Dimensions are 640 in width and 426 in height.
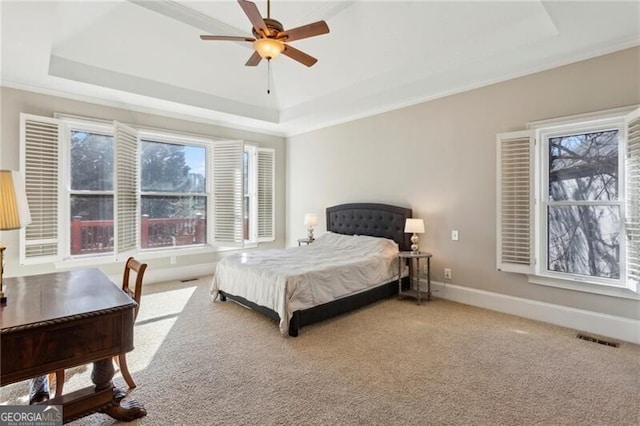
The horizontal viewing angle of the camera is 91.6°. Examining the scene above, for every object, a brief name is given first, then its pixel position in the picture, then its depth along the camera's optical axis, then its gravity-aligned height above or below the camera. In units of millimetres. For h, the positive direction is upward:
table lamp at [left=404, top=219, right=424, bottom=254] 4156 -205
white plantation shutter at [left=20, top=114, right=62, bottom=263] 3885 +357
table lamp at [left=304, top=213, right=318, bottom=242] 5723 -156
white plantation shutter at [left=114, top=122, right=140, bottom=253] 4395 +354
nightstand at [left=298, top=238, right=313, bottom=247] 5749 -535
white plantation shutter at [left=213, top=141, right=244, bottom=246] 5789 +473
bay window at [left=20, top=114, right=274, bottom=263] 4020 +355
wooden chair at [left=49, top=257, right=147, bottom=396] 2193 -1024
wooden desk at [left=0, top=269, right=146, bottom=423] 1400 -593
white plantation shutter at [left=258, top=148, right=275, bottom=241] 6430 +400
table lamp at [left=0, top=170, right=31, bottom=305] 1693 +42
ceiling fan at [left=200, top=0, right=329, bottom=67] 2402 +1436
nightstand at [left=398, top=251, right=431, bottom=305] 4070 -825
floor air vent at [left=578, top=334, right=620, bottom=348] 2900 -1216
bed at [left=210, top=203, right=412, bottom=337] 3217 -696
